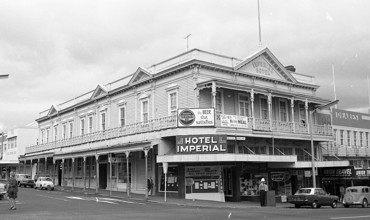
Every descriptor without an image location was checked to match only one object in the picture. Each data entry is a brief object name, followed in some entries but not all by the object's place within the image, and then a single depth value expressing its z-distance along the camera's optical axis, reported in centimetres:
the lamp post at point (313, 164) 3136
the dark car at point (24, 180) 4691
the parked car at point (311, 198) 2745
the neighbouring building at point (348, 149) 3828
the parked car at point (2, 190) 2720
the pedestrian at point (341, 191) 3772
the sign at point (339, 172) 3775
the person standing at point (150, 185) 3287
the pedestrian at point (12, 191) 2028
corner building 2998
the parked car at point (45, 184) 4084
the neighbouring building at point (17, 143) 6994
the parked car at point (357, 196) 3022
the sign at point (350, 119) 4497
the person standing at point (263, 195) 2756
